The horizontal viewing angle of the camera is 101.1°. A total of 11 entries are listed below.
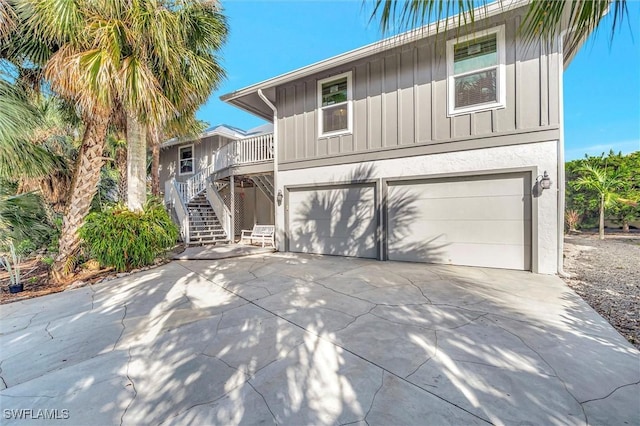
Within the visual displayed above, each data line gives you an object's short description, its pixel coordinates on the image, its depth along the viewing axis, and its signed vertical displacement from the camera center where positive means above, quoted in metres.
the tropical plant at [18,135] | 4.20 +1.35
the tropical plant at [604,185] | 10.20 +1.04
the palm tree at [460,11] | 1.46 +1.16
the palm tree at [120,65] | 4.79 +3.04
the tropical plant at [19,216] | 4.83 -0.03
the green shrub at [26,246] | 5.44 -0.72
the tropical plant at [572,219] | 11.98 -0.36
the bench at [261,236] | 9.69 -0.86
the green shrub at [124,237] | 5.66 -0.51
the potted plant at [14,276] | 4.93 -1.16
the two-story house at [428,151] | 5.24 +1.48
